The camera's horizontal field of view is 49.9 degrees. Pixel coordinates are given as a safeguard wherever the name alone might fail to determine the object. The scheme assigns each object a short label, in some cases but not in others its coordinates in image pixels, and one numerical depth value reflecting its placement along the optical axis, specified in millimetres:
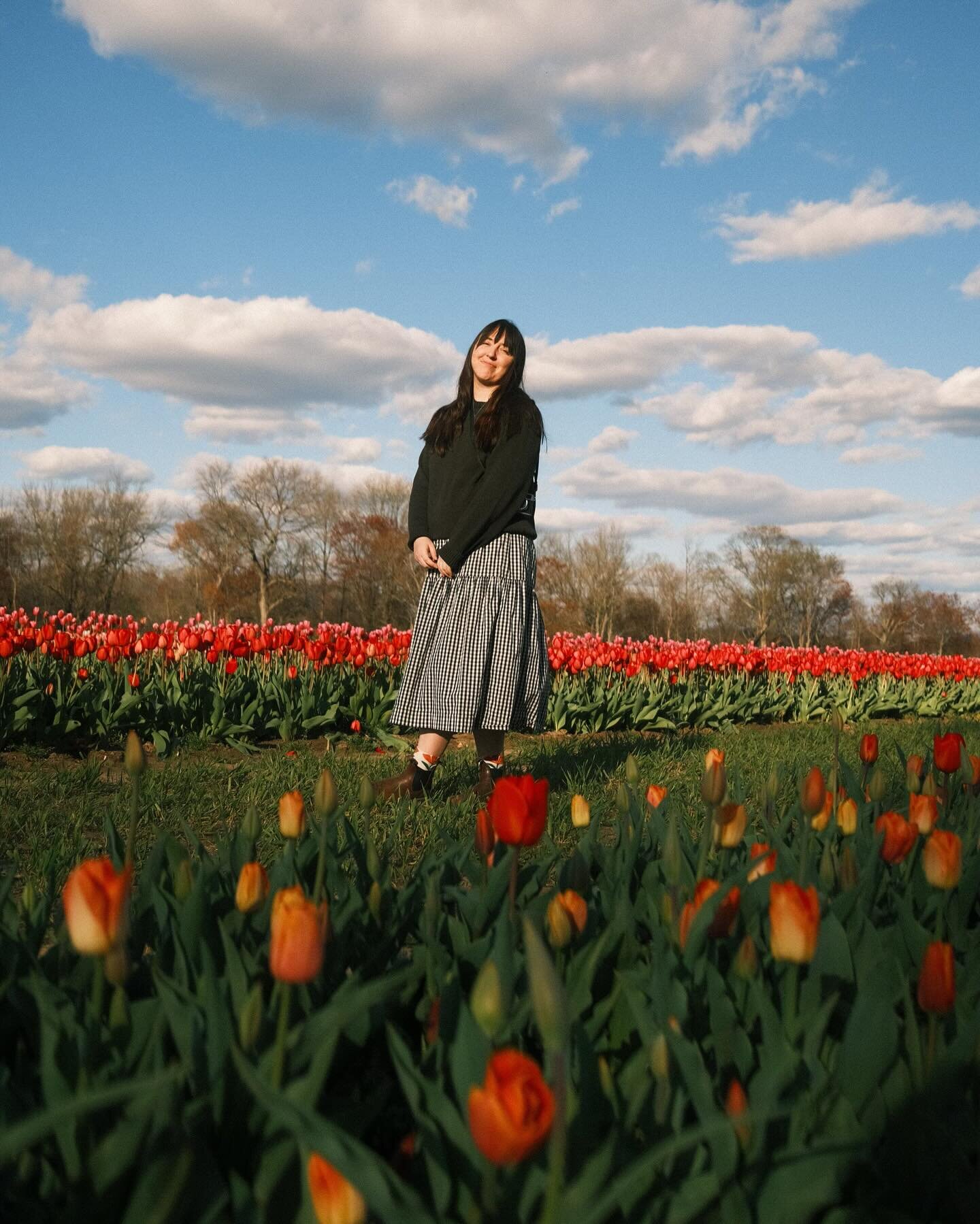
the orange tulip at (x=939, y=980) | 1198
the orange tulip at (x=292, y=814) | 1731
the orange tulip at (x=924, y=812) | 1964
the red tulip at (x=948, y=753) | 2449
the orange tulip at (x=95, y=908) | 1078
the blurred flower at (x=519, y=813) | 1508
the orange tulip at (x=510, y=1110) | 784
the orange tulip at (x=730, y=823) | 1833
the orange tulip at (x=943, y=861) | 1556
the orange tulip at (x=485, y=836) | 1759
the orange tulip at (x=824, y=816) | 2084
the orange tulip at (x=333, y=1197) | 858
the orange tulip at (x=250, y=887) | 1452
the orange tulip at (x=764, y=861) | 1704
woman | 4426
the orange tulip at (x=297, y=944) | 1039
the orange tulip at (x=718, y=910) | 1428
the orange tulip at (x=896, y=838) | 1834
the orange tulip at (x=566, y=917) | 1390
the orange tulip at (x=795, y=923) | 1181
